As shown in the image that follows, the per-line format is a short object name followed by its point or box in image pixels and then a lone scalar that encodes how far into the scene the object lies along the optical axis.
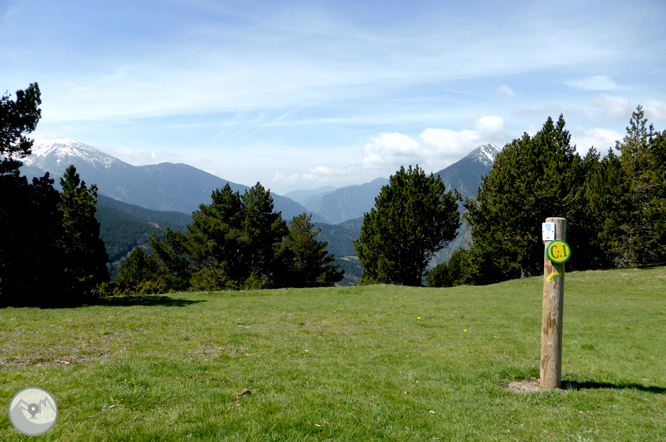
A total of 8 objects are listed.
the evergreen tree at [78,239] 22.66
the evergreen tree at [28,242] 20.06
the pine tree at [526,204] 37.66
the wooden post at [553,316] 7.37
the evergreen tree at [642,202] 37.53
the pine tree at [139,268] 61.81
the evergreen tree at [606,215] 38.88
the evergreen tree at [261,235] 55.81
